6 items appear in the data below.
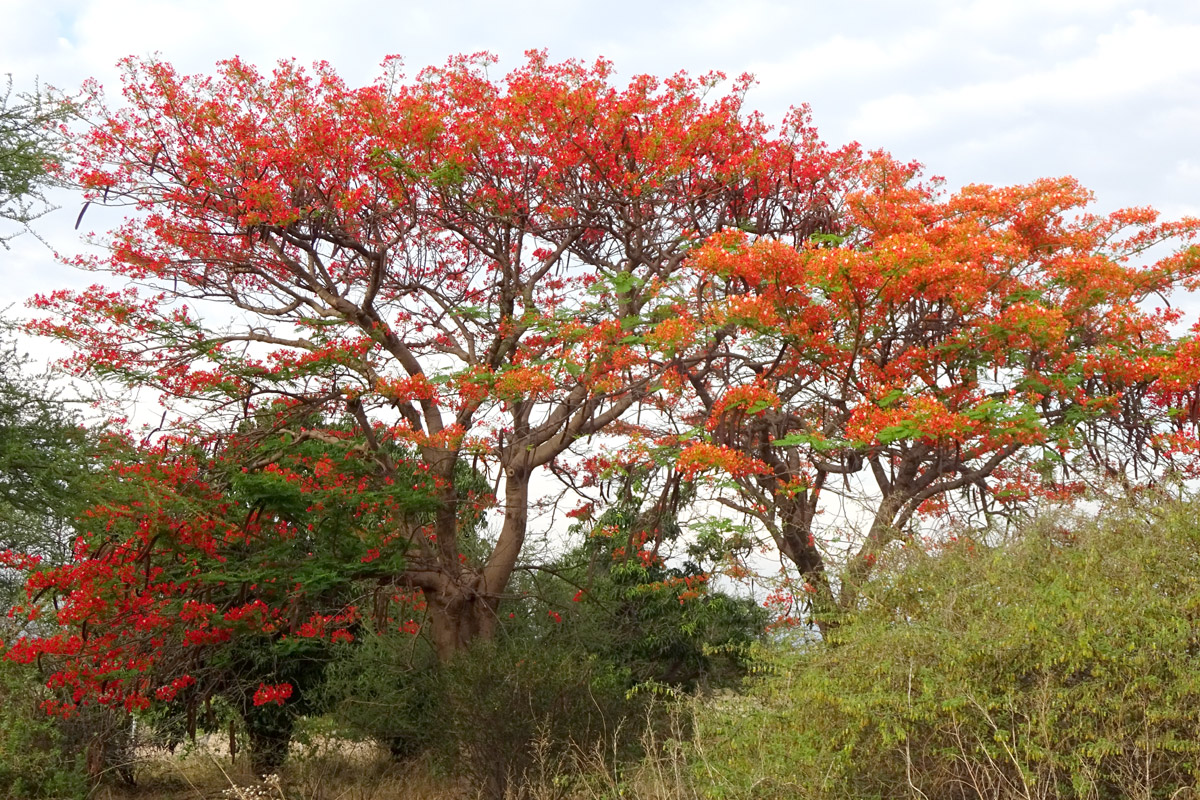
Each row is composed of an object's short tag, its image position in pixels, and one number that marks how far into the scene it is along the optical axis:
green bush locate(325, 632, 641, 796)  8.99
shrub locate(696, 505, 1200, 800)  6.10
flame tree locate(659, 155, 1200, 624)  9.45
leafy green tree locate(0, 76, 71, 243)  12.98
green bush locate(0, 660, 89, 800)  11.52
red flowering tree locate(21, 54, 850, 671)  11.23
